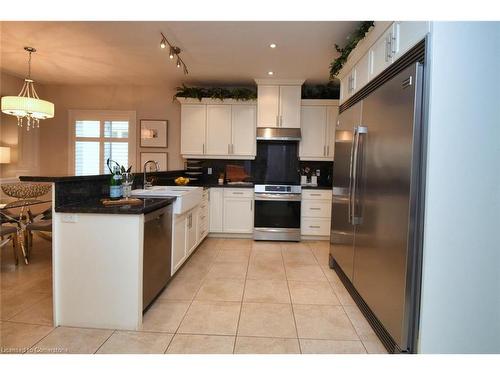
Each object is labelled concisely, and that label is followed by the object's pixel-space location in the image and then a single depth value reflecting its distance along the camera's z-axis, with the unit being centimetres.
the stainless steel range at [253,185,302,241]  455
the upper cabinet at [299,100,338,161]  479
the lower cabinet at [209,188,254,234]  468
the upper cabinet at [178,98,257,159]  485
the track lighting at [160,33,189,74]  331
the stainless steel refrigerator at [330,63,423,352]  165
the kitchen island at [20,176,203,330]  204
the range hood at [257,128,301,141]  469
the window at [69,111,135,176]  542
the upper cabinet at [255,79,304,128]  470
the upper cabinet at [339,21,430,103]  179
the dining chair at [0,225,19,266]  315
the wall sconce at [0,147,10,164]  441
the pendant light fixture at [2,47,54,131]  337
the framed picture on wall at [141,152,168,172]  541
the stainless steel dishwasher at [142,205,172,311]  220
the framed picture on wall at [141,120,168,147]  537
